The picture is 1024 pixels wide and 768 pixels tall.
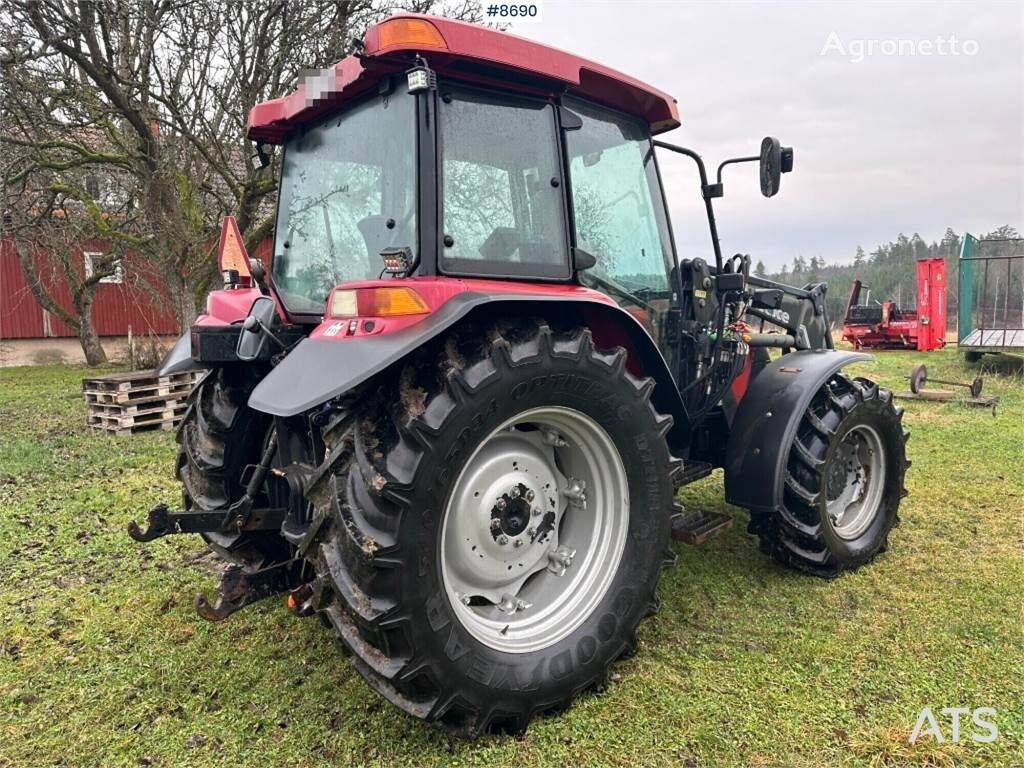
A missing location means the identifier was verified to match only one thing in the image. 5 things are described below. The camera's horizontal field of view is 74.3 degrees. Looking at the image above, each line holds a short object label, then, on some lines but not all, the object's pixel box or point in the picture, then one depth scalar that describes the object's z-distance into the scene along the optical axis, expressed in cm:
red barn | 1580
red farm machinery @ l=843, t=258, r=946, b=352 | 1554
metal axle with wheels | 845
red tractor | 210
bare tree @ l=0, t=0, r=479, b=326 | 878
